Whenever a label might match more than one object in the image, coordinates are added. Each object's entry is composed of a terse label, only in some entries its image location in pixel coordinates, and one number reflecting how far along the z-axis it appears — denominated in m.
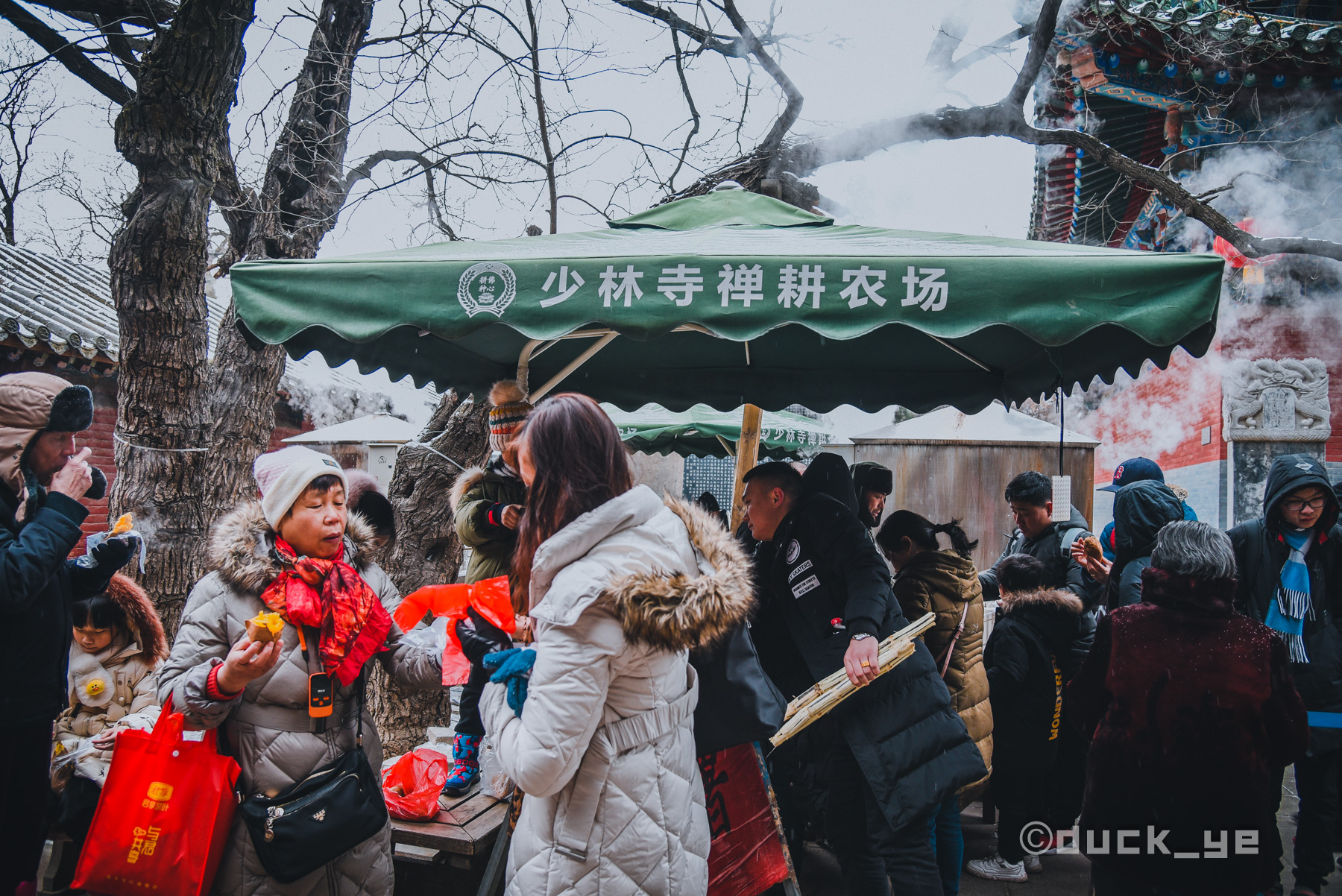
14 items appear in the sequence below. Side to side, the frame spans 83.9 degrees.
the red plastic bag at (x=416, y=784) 2.71
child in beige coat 3.10
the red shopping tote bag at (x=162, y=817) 2.09
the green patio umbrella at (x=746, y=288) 2.22
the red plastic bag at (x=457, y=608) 2.21
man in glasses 3.29
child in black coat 3.67
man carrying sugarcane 2.81
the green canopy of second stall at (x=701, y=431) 6.59
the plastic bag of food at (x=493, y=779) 2.94
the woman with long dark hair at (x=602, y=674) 1.65
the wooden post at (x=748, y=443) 3.81
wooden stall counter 2.57
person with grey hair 2.37
